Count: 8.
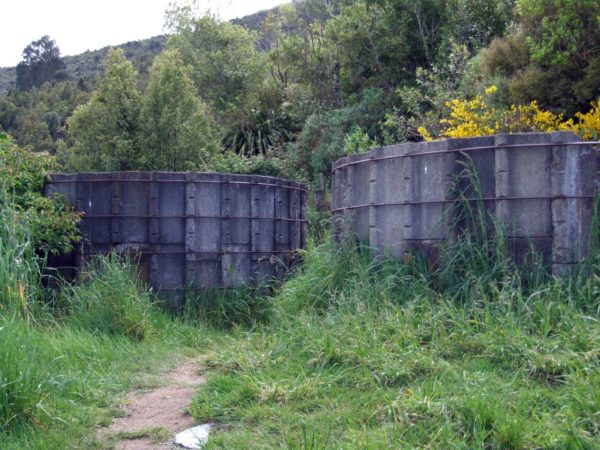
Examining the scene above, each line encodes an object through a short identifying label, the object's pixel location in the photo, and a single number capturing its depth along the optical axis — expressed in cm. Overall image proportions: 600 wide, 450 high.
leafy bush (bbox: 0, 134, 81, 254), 784
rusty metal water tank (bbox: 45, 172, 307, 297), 884
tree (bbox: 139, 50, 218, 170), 1600
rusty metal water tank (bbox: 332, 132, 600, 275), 610
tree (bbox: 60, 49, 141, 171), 1623
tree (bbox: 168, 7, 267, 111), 2245
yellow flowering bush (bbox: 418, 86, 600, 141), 875
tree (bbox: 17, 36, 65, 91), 4356
